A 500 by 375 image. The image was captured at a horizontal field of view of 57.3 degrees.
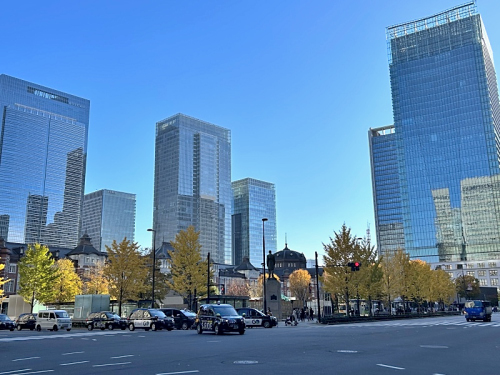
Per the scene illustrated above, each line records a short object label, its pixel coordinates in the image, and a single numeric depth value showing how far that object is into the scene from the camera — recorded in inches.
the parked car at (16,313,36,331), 1555.1
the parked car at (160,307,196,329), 1455.5
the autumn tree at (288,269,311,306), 4089.3
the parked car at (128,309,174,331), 1337.4
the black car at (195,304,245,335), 1039.6
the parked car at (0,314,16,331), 1578.5
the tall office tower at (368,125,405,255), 7386.8
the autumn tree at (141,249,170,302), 2319.1
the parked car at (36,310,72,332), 1435.8
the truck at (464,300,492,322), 1681.8
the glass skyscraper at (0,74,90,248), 6948.8
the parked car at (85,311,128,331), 1464.1
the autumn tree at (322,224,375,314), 1915.6
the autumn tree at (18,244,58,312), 2295.8
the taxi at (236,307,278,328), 1529.4
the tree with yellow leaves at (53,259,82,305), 2605.8
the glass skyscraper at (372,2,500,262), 5561.0
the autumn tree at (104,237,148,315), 2001.7
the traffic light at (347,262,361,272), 1614.4
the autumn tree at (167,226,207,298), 1958.7
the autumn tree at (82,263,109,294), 2792.8
